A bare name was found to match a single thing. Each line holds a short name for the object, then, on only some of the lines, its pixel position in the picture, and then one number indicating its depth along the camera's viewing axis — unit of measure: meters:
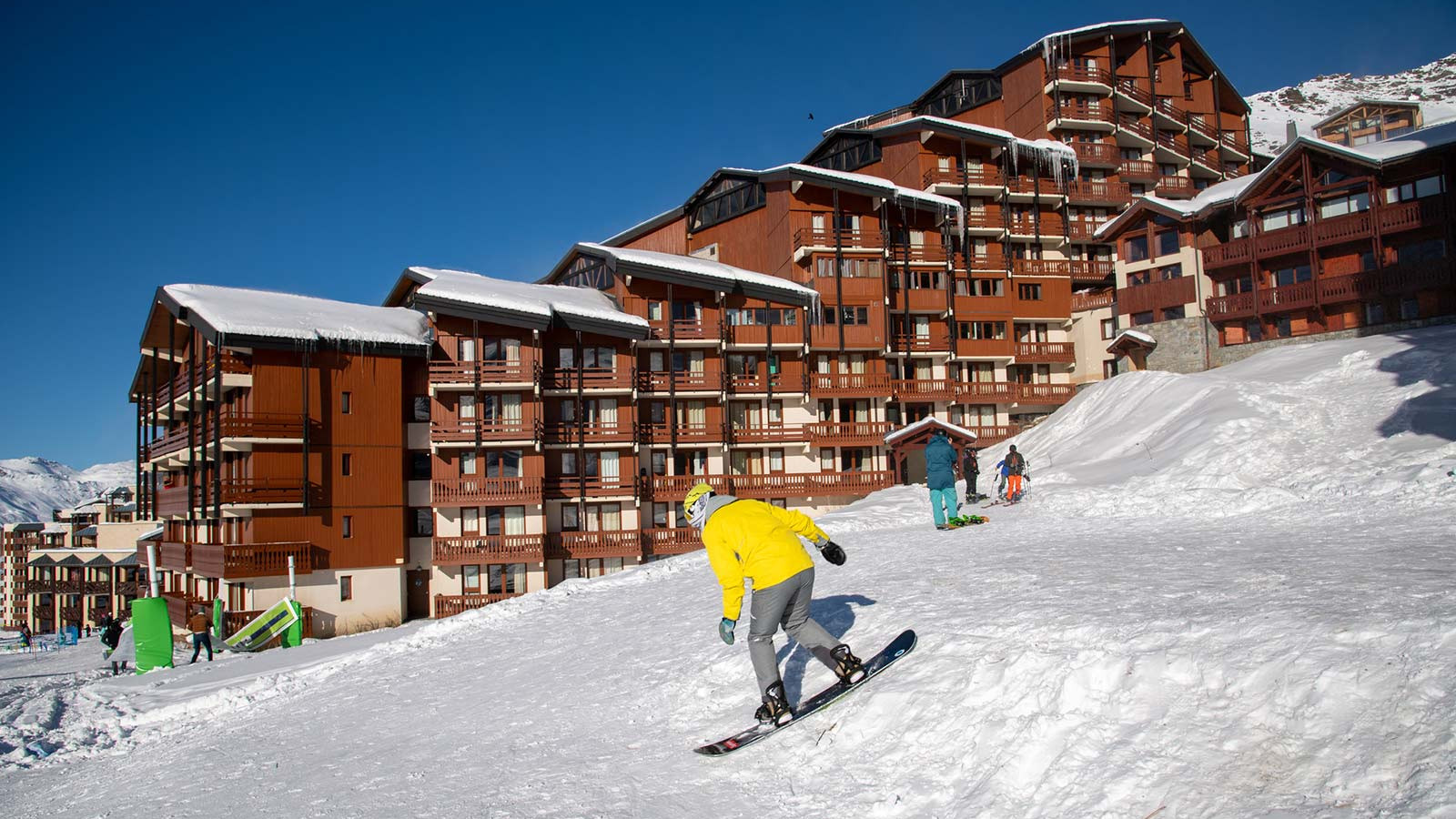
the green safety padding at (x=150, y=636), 20.22
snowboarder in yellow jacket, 7.57
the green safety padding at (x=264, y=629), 27.84
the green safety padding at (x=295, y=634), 28.30
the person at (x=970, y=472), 25.58
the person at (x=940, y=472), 19.05
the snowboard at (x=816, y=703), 7.38
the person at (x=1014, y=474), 23.66
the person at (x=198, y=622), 34.77
